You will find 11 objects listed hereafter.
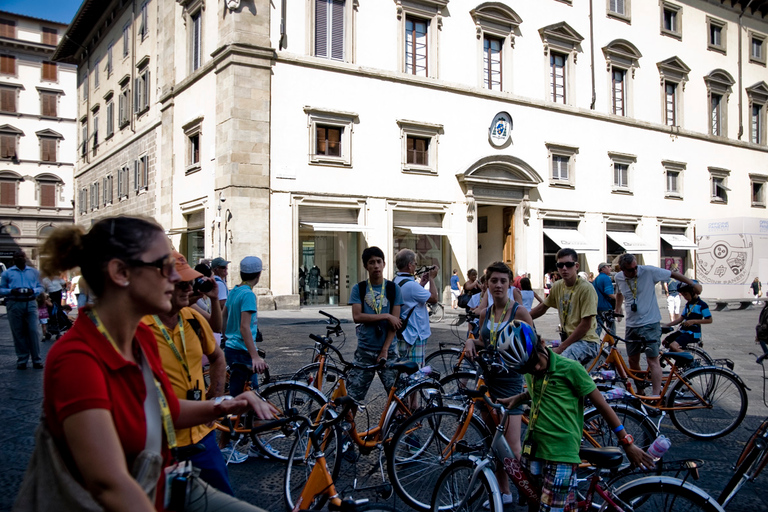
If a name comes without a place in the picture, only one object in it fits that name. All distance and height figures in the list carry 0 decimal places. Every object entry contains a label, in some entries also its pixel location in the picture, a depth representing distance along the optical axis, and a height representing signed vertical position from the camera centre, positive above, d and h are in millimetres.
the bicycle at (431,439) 4332 -1293
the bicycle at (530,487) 2893 -1177
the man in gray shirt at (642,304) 6773 -493
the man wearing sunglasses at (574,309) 5699 -461
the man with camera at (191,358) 2846 -489
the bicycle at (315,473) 3160 -1172
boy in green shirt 3143 -820
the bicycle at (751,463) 3680 -1249
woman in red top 1465 -252
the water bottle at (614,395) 4449 -985
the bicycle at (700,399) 6074 -1407
